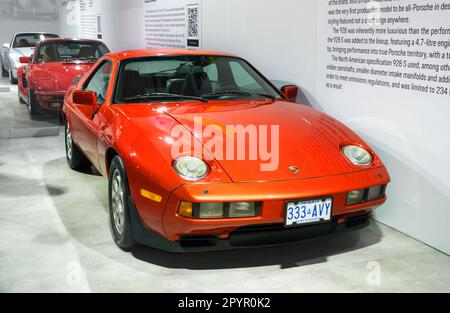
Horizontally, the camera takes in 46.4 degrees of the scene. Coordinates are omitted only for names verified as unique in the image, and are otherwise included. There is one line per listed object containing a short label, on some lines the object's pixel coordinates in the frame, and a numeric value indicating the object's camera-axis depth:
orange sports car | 2.54
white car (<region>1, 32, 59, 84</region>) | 10.70
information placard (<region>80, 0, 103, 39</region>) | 11.15
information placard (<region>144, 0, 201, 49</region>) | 6.63
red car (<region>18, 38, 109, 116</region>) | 6.81
